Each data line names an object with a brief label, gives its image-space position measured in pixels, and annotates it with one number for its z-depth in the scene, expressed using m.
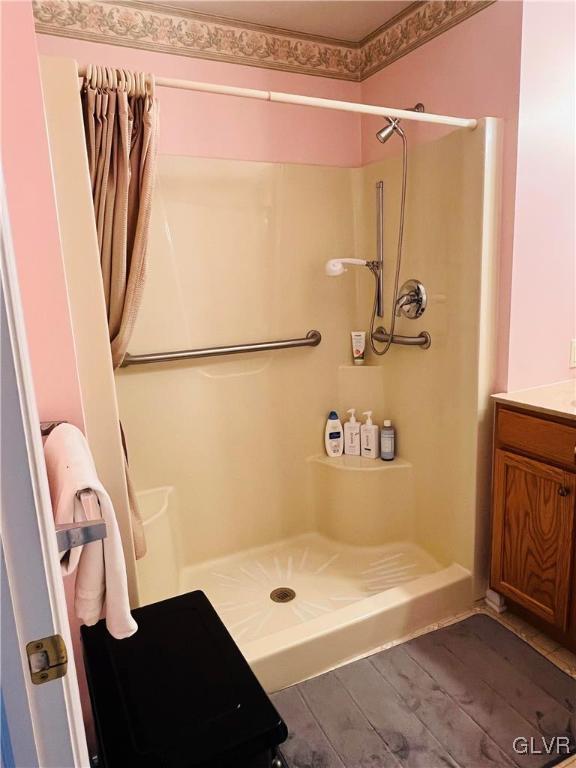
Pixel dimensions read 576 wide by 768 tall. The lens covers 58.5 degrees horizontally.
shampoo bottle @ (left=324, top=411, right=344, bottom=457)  2.48
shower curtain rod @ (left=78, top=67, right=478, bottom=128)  1.37
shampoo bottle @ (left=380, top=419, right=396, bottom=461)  2.38
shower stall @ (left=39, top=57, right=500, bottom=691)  1.90
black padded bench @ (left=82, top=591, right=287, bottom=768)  0.94
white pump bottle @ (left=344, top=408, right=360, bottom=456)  2.47
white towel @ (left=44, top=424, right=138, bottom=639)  0.85
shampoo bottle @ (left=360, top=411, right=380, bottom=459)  2.44
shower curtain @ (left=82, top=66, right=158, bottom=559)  1.36
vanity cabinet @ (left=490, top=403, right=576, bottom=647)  1.66
